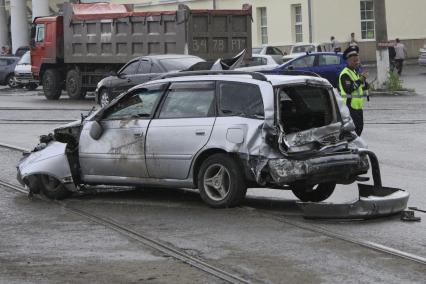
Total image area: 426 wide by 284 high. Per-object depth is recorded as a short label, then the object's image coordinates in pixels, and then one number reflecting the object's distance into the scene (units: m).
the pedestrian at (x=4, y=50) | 60.09
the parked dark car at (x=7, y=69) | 45.31
